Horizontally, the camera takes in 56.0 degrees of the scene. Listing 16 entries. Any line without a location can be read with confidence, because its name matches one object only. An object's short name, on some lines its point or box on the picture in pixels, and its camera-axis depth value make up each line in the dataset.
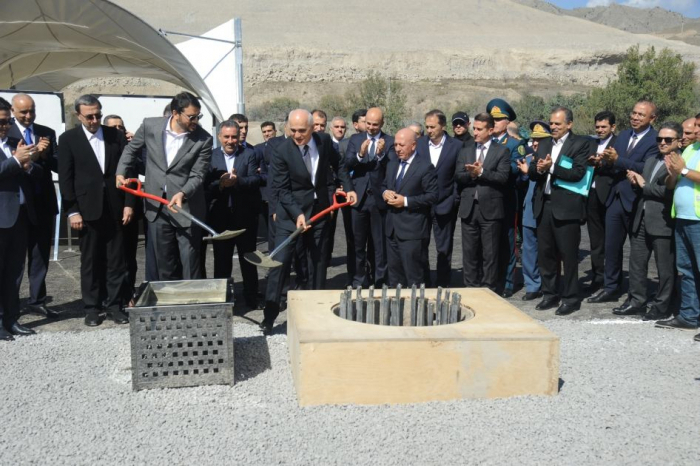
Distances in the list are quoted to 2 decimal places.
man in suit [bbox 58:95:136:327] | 5.84
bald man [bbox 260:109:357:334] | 5.58
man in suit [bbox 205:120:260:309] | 6.57
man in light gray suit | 5.48
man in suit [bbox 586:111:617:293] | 6.84
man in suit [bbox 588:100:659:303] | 6.53
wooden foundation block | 4.02
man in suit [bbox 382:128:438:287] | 5.95
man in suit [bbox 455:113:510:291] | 6.60
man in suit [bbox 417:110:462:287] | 7.02
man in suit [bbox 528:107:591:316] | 6.25
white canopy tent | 8.69
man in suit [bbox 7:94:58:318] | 6.09
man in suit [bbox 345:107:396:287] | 6.91
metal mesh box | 4.25
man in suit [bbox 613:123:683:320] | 5.98
